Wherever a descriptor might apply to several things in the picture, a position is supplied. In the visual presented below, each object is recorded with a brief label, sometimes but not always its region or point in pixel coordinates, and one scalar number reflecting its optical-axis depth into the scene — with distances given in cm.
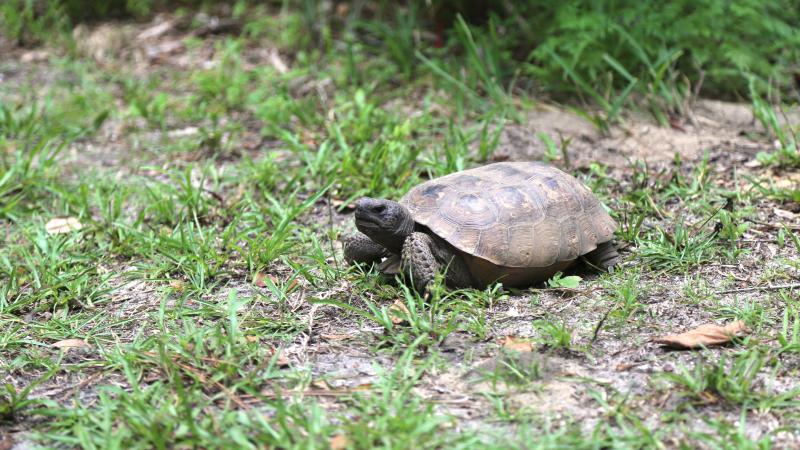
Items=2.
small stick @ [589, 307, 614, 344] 686
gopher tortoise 793
